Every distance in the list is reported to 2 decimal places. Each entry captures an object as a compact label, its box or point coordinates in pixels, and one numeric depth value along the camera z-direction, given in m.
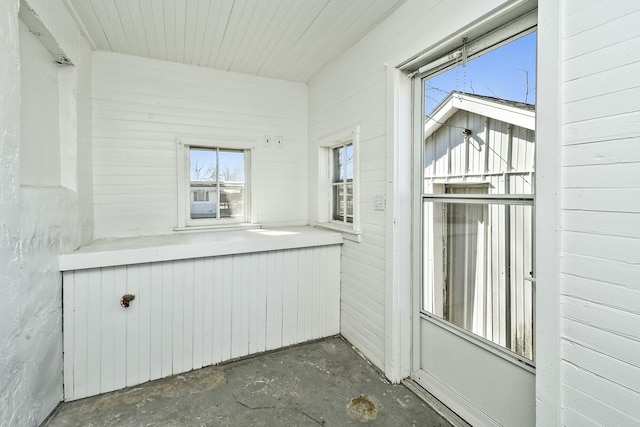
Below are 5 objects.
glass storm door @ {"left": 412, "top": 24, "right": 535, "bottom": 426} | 1.55
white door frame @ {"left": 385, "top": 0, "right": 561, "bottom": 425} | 1.26
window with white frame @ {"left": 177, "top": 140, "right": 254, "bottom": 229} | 3.11
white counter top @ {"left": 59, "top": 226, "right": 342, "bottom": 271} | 2.08
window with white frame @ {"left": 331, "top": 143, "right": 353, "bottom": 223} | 3.07
